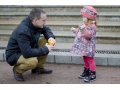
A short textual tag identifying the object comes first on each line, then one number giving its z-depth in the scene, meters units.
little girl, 5.09
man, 4.96
